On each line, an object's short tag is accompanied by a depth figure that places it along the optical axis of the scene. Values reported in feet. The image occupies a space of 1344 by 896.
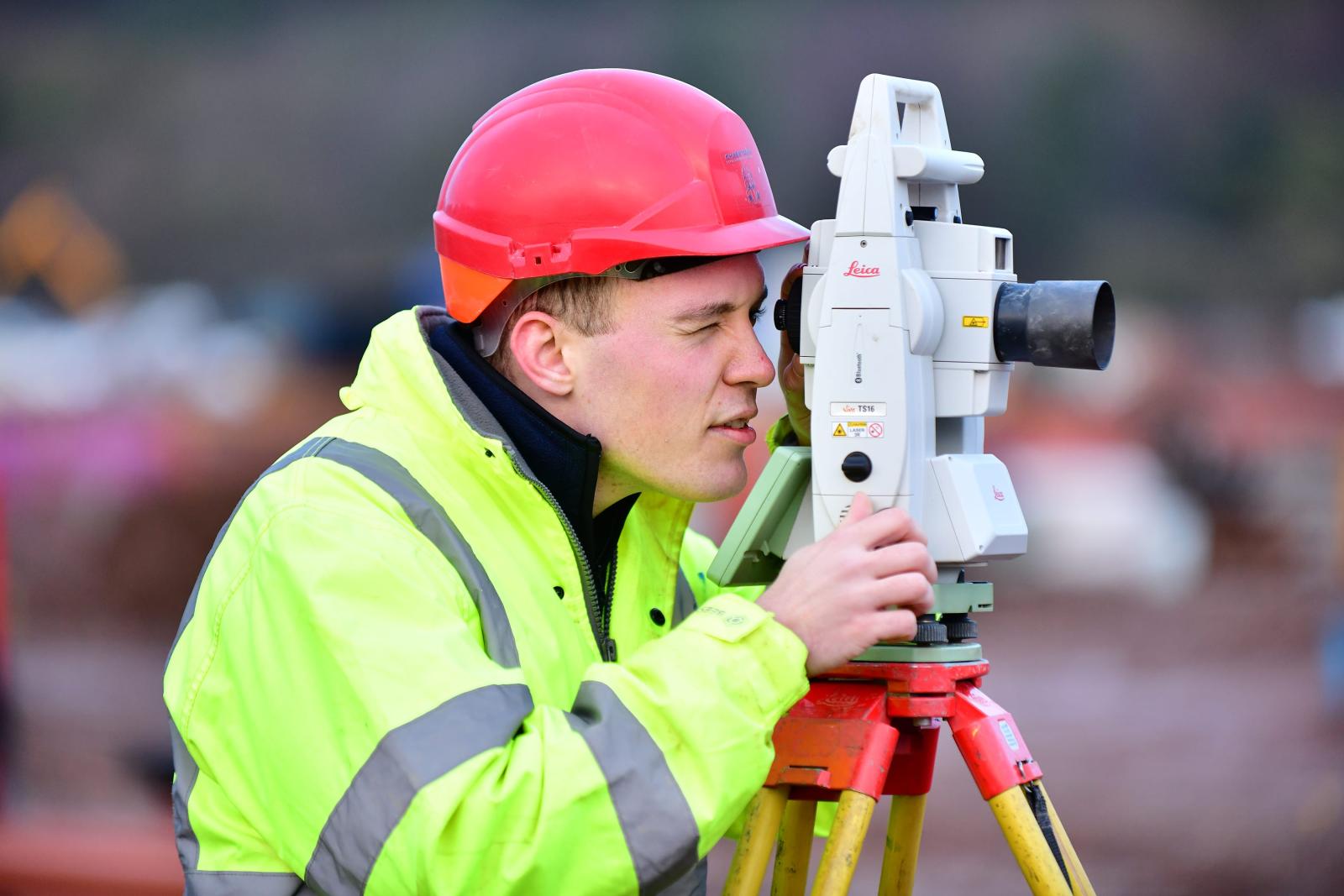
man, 15.21
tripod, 15.61
